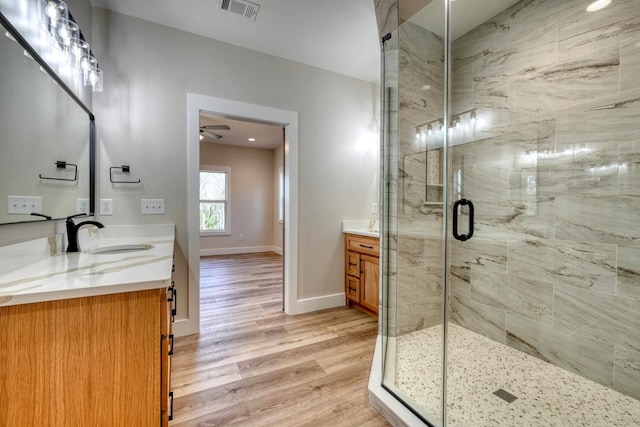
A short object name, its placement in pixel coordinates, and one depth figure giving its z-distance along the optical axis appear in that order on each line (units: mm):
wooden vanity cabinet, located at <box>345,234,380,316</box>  2656
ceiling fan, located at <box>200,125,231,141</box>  3971
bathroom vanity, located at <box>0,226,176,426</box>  767
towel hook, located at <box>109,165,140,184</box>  2093
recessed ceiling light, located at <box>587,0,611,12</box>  1587
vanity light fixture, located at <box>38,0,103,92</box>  1354
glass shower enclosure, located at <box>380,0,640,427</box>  1524
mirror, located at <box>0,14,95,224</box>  1070
